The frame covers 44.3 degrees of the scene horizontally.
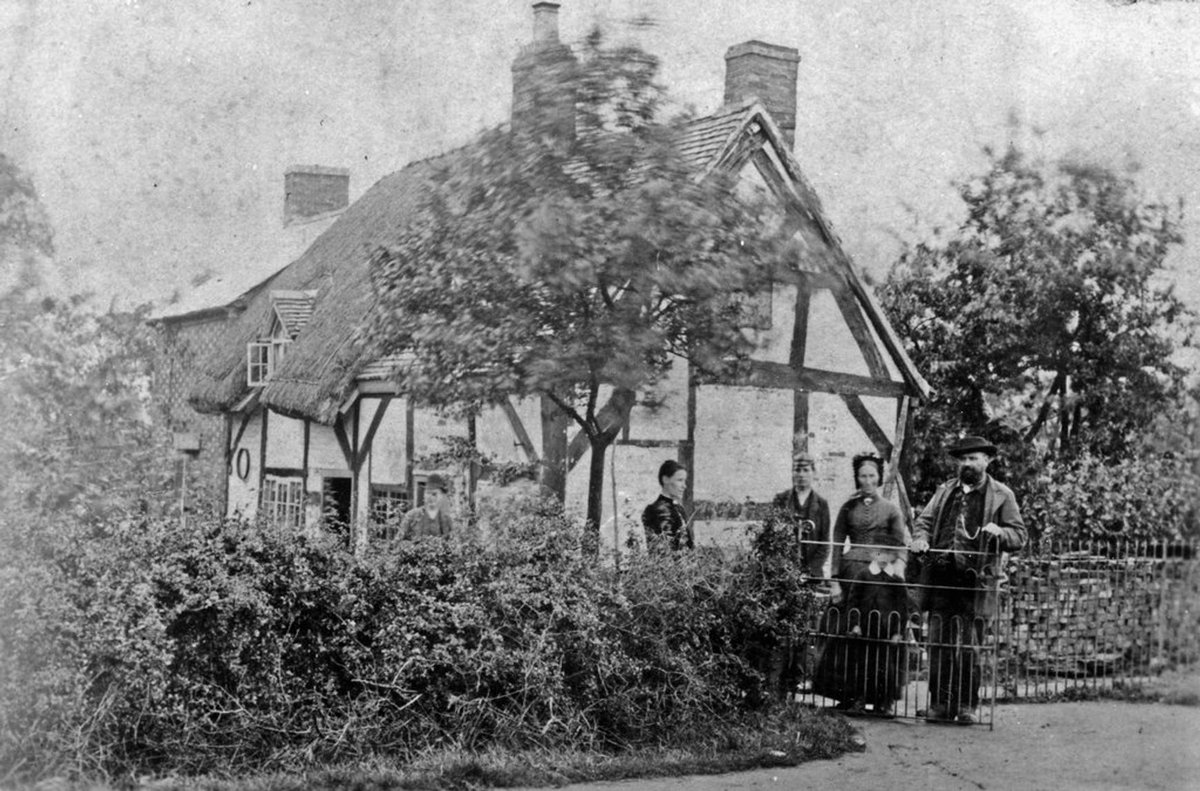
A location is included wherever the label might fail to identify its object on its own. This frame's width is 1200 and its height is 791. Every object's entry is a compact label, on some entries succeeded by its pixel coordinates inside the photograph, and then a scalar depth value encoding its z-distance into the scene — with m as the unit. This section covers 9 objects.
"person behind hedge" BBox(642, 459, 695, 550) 8.20
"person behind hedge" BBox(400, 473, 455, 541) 7.60
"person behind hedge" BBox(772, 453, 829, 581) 8.67
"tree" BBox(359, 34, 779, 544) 7.77
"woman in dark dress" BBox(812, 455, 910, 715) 8.56
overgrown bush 6.23
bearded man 8.41
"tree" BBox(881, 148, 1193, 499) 8.80
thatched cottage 7.64
